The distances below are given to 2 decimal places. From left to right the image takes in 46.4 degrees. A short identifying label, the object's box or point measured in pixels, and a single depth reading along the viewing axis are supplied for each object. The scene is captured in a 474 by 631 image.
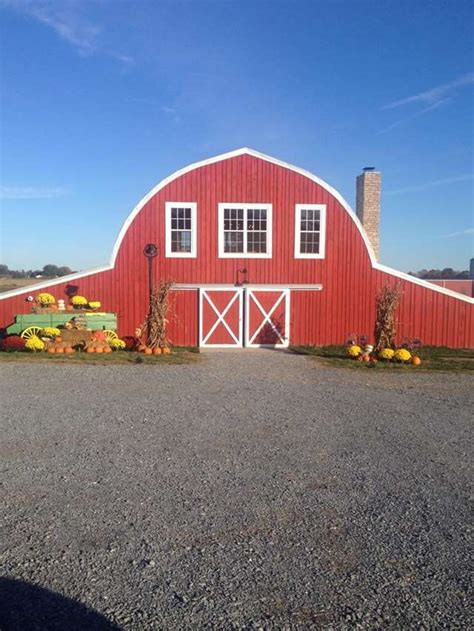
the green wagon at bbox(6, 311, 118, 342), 16.88
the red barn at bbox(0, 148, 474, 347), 18.20
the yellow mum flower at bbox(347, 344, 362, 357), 16.12
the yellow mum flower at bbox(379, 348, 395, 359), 15.64
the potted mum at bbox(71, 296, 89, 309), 17.59
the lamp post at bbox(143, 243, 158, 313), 17.95
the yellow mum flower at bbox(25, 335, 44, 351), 16.17
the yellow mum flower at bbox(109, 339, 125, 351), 17.19
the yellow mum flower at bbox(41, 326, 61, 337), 16.67
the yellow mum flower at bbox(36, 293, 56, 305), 17.38
